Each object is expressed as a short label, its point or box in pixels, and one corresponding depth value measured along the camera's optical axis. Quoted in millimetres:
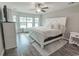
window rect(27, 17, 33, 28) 5572
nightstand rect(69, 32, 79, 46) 2492
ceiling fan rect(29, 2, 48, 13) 2787
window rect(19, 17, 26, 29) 5262
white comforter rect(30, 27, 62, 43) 2277
